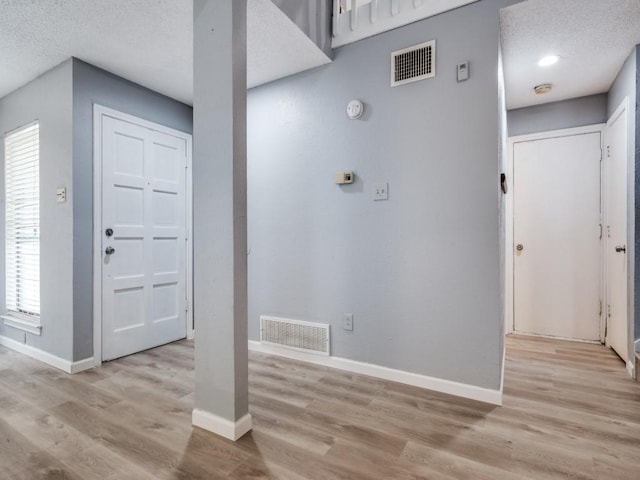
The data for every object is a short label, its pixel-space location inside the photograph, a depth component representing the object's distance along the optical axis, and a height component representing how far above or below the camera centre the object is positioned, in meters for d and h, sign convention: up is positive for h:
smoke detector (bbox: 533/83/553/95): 3.13 +1.45
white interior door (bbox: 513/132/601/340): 3.41 +0.03
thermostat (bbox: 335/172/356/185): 2.59 +0.50
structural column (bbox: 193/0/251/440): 1.74 +0.14
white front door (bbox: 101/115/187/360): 2.88 +0.05
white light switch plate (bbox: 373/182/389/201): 2.47 +0.37
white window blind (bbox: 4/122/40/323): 3.02 +0.21
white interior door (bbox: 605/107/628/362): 2.79 +0.07
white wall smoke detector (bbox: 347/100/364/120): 2.53 +1.01
